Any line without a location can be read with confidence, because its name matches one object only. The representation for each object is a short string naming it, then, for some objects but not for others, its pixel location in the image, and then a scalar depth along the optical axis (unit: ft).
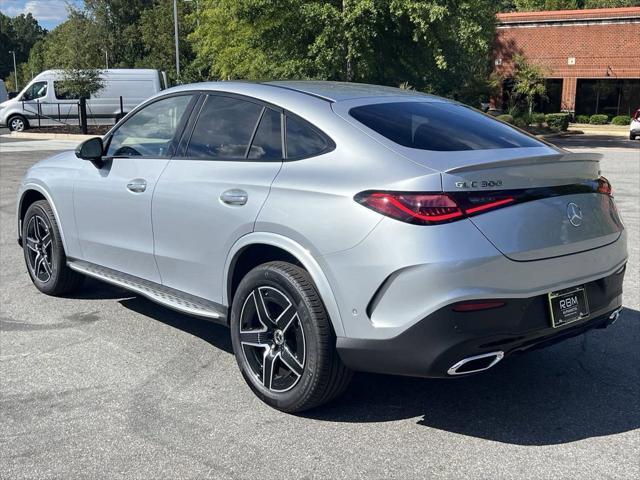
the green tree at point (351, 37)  68.74
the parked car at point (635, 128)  97.04
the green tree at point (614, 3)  193.37
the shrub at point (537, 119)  112.37
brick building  132.05
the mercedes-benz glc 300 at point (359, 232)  10.39
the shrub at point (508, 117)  103.96
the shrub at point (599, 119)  128.98
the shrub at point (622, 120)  126.21
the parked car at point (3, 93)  138.10
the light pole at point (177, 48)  121.70
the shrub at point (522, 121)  110.95
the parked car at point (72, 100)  99.30
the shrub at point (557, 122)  110.52
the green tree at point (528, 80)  123.44
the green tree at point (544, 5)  195.62
